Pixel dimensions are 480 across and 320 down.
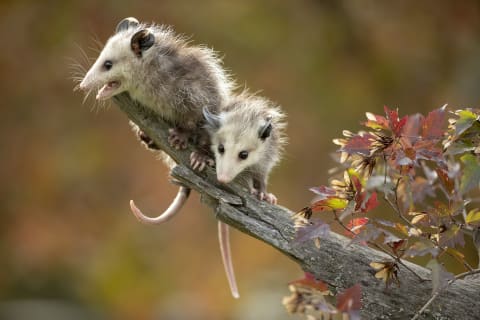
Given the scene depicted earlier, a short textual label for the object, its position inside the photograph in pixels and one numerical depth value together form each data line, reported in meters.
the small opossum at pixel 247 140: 6.75
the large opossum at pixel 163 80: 6.74
